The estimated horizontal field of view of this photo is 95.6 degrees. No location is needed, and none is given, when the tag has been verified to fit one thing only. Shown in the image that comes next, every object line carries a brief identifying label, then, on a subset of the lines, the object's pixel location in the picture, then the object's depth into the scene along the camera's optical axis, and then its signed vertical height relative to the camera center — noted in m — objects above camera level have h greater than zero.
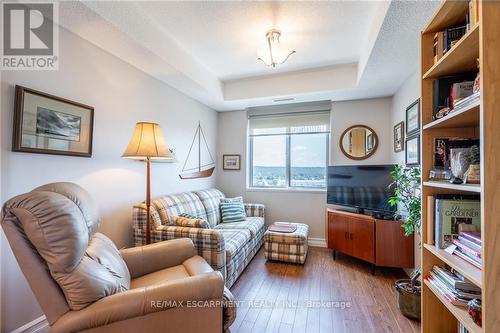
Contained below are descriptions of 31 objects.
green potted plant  1.88 -0.44
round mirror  3.43 +0.44
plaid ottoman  2.85 -0.98
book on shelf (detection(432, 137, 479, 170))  1.25 +0.14
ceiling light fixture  2.16 +1.19
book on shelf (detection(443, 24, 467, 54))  1.18 +0.72
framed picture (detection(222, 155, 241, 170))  4.16 +0.12
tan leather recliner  0.99 -0.56
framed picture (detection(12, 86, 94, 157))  1.53 +0.32
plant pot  1.86 -1.08
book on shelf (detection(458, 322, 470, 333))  1.14 -0.81
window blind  3.71 +0.87
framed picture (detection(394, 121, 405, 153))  2.74 +0.43
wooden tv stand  2.50 -0.82
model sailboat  3.38 +0.02
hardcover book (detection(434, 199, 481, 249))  1.16 -0.24
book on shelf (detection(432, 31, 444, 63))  1.24 +0.70
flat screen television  2.74 -0.24
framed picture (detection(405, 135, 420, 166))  2.24 +0.21
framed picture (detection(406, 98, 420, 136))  2.26 +0.56
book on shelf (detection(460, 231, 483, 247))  1.00 -0.30
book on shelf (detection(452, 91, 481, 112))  0.94 +0.31
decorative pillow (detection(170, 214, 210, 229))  2.20 -0.53
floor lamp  1.86 +0.20
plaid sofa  2.10 -0.67
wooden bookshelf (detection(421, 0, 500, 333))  0.82 +0.16
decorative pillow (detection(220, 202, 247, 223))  3.34 -0.65
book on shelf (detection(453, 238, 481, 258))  1.00 -0.36
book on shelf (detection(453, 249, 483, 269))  0.98 -0.40
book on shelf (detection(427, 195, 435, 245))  1.28 -0.27
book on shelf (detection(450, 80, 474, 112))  1.14 +0.41
